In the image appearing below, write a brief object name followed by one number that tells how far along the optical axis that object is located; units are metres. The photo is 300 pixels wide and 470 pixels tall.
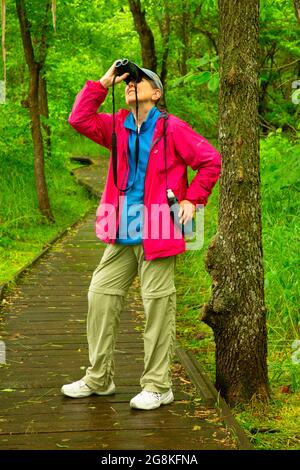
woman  4.26
